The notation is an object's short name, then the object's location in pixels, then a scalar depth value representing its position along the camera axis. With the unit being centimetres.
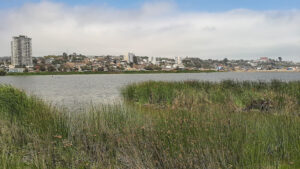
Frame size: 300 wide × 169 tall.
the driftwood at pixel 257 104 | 1245
